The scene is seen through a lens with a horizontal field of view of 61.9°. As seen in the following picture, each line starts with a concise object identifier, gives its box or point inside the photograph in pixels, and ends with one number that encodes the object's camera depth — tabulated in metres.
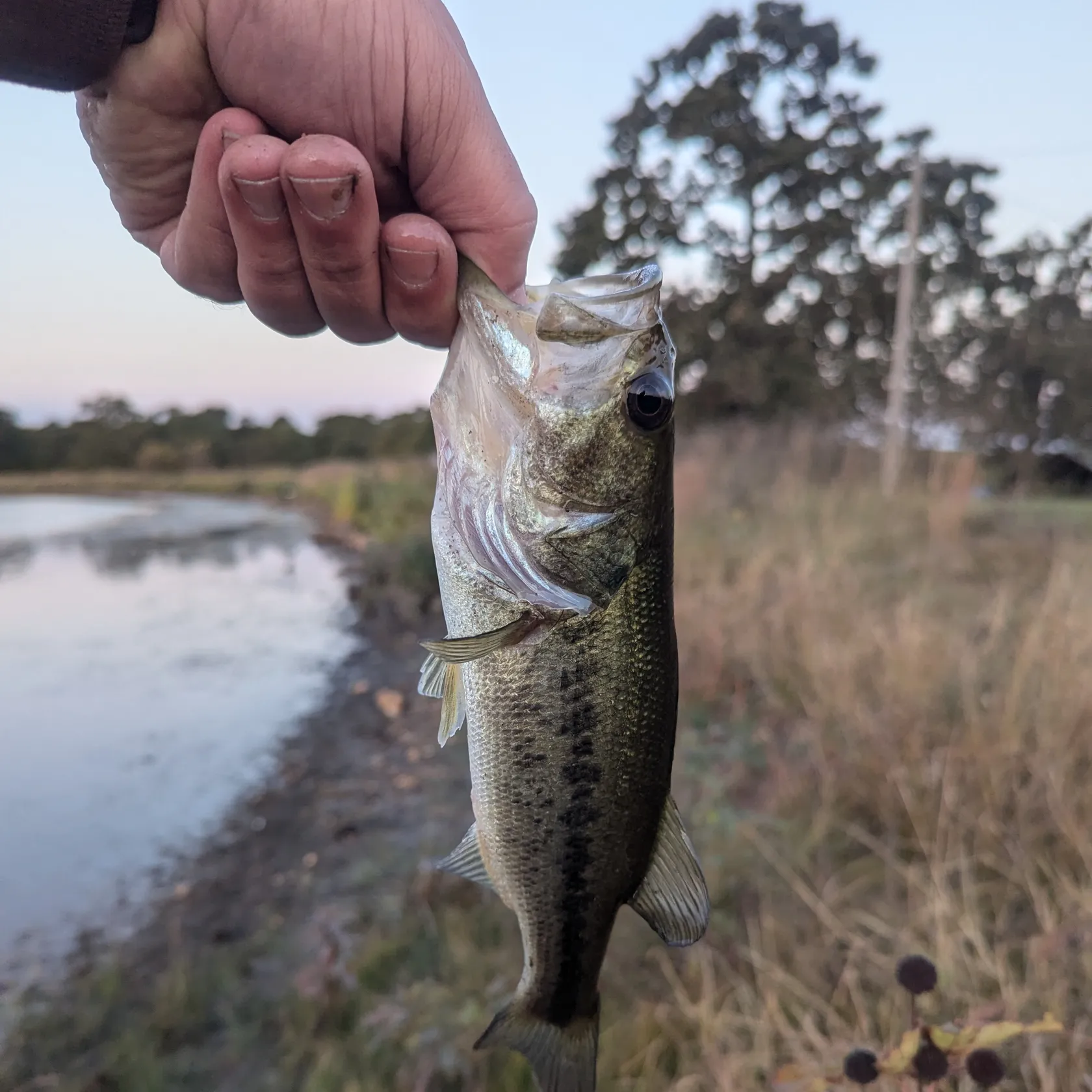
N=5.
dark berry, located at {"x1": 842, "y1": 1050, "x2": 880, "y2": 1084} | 0.24
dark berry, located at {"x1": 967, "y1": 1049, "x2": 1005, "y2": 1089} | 0.23
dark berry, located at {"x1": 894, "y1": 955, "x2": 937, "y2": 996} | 0.24
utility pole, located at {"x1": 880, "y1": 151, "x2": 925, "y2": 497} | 9.68
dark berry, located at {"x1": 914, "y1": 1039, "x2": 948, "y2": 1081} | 0.23
